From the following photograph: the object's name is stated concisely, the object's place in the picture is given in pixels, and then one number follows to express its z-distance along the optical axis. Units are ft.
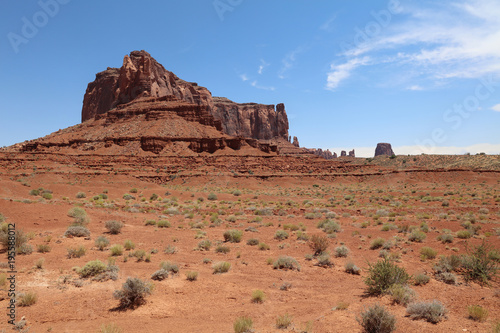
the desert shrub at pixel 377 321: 16.26
